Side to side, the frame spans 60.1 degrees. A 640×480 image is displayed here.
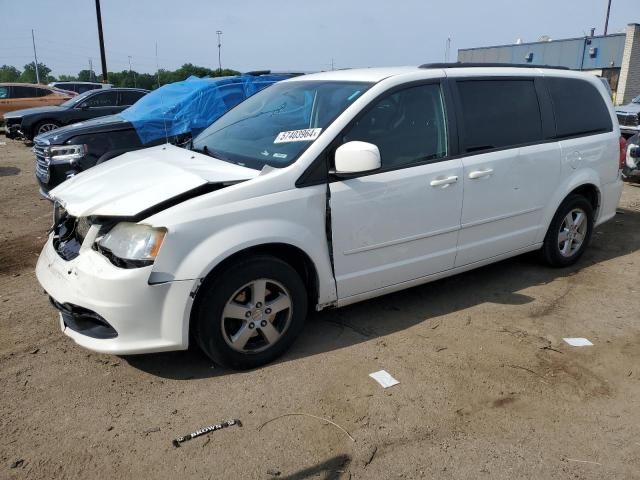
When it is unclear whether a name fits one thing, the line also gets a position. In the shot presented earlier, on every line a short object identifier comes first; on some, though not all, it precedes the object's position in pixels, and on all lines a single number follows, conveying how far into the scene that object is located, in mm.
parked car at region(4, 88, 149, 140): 13703
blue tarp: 7587
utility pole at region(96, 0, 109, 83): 27564
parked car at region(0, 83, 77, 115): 17812
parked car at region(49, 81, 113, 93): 21709
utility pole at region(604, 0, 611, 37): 46019
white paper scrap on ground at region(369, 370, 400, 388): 3352
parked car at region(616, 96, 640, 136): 12648
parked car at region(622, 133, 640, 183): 9289
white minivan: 3100
